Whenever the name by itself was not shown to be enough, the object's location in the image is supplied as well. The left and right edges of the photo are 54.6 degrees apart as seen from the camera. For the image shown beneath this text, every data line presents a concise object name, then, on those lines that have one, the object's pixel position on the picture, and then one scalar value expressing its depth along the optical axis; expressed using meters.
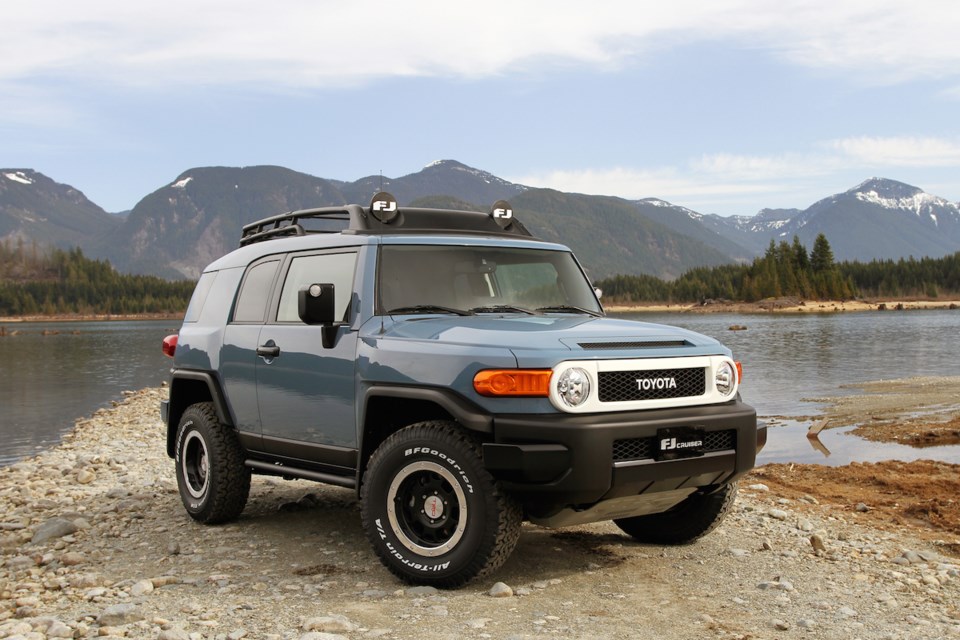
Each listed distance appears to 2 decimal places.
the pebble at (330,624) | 5.23
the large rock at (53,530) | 8.15
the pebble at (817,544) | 7.41
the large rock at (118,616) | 5.50
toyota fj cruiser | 5.54
